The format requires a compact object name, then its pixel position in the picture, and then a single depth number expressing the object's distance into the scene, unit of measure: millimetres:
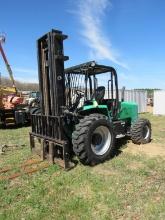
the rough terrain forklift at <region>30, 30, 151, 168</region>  3654
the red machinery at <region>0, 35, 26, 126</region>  8128
